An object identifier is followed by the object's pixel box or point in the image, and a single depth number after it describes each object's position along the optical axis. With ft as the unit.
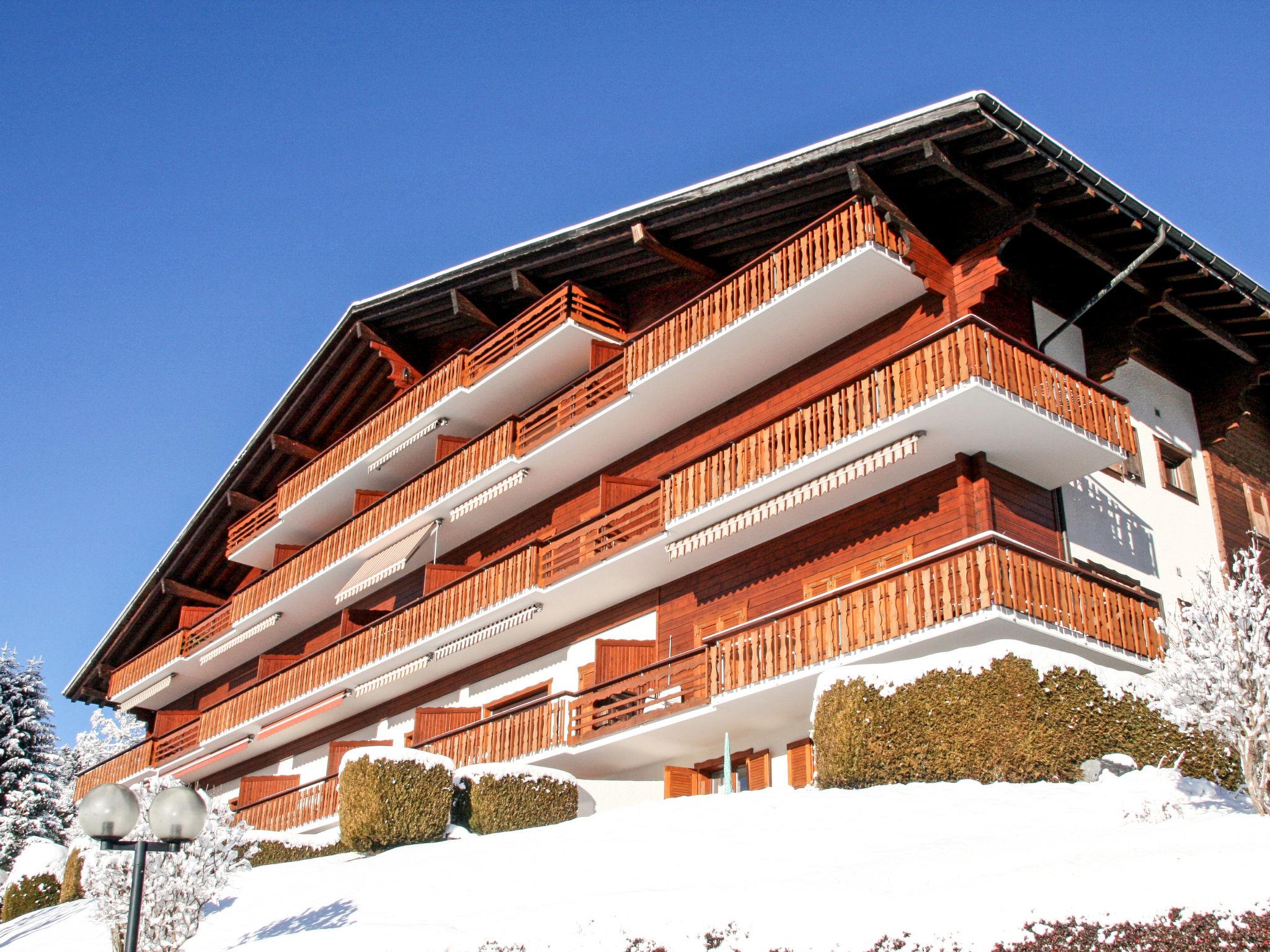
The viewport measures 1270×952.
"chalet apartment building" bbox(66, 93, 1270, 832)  55.31
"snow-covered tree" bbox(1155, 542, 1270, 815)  38.81
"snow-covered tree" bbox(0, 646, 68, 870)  124.16
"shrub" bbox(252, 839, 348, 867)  75.41
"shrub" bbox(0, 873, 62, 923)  82.53
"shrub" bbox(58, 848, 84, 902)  79.36
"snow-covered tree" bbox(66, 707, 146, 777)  198.39
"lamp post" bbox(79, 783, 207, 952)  34.60
